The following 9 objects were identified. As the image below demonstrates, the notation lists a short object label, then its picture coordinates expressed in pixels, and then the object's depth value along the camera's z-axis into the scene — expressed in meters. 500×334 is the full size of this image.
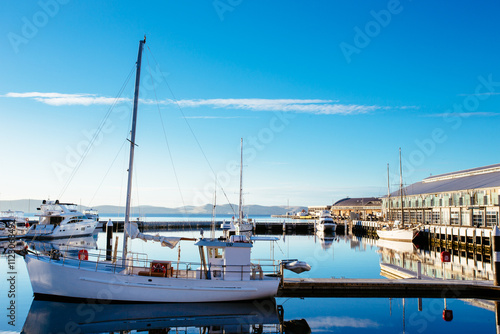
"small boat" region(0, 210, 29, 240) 47.16
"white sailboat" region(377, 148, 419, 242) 53.47
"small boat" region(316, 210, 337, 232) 79.19
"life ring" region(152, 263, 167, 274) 18.86
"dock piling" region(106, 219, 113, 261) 36.97
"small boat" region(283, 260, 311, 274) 19.94
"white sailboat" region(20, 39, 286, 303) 18.25
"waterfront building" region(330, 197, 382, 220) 158.18
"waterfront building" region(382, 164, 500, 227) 49.12
